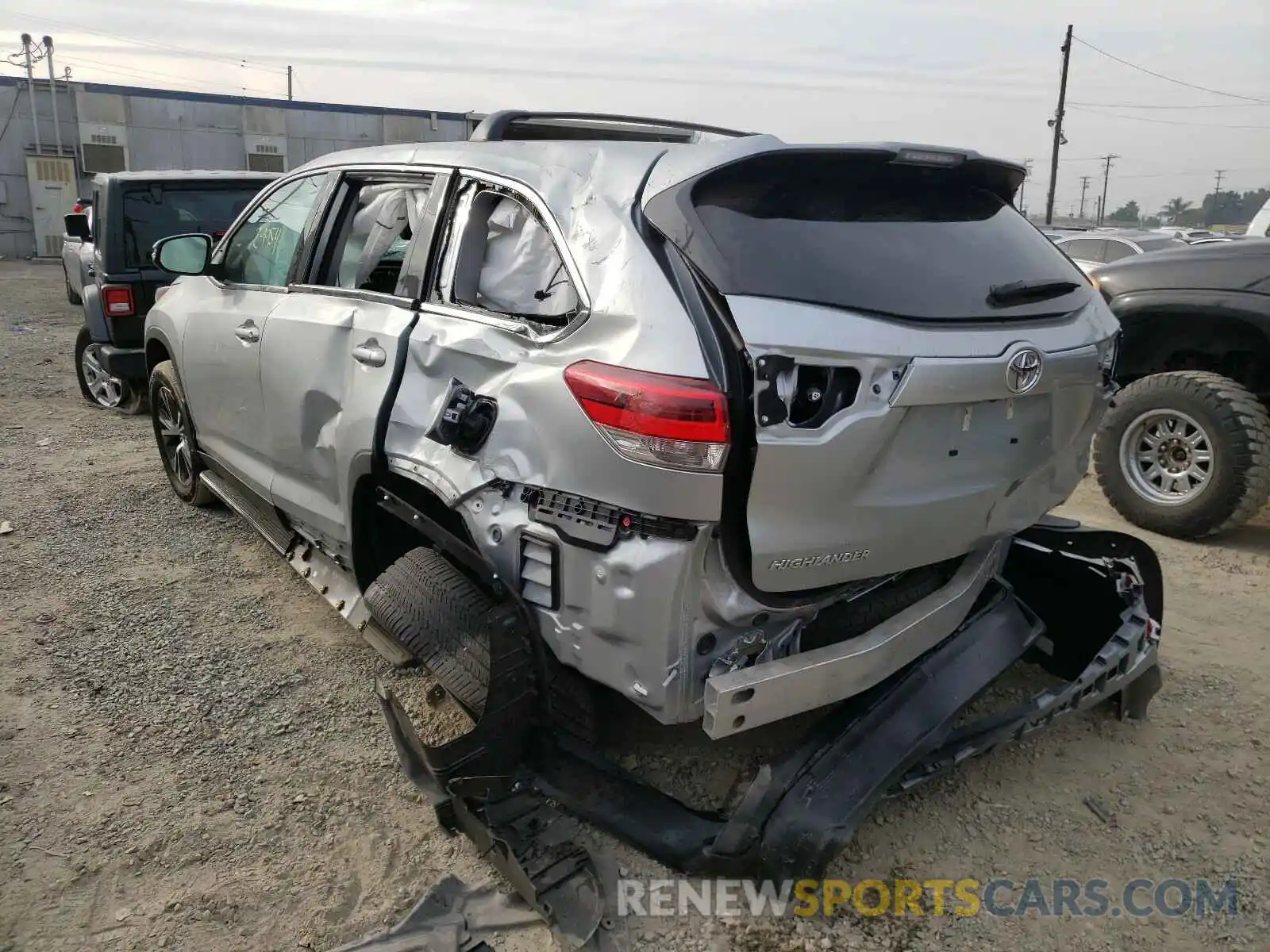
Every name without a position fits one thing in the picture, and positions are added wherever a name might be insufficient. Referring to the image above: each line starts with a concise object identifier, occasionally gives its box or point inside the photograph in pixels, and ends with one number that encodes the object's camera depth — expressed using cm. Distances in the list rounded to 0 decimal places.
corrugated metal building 2791
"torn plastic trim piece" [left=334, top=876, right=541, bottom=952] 229
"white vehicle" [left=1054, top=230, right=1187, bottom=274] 1408
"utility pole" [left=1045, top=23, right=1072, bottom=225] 3319
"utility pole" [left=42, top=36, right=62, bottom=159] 2789
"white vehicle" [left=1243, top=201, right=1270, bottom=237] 991
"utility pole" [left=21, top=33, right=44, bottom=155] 2764
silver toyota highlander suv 222
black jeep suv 718
